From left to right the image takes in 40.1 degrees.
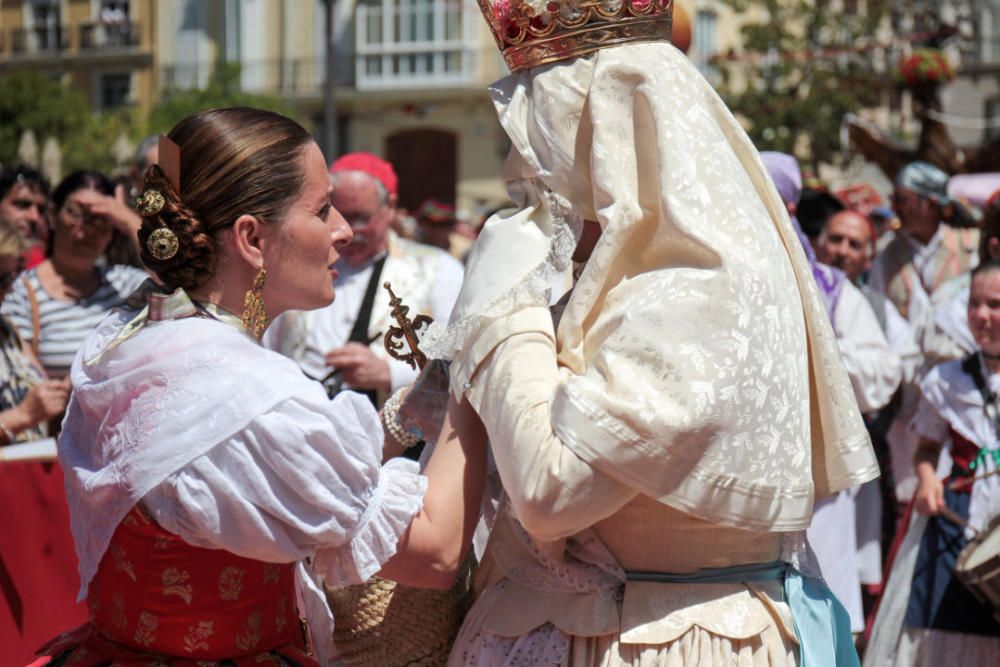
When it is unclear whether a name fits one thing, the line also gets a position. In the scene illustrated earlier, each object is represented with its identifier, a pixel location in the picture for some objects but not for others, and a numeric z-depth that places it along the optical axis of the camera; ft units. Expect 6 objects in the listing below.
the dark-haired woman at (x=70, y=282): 17.44
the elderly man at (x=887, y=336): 18.97
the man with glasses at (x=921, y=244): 24.70
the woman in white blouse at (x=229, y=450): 6.98
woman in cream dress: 7.35
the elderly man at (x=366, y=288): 17.40
